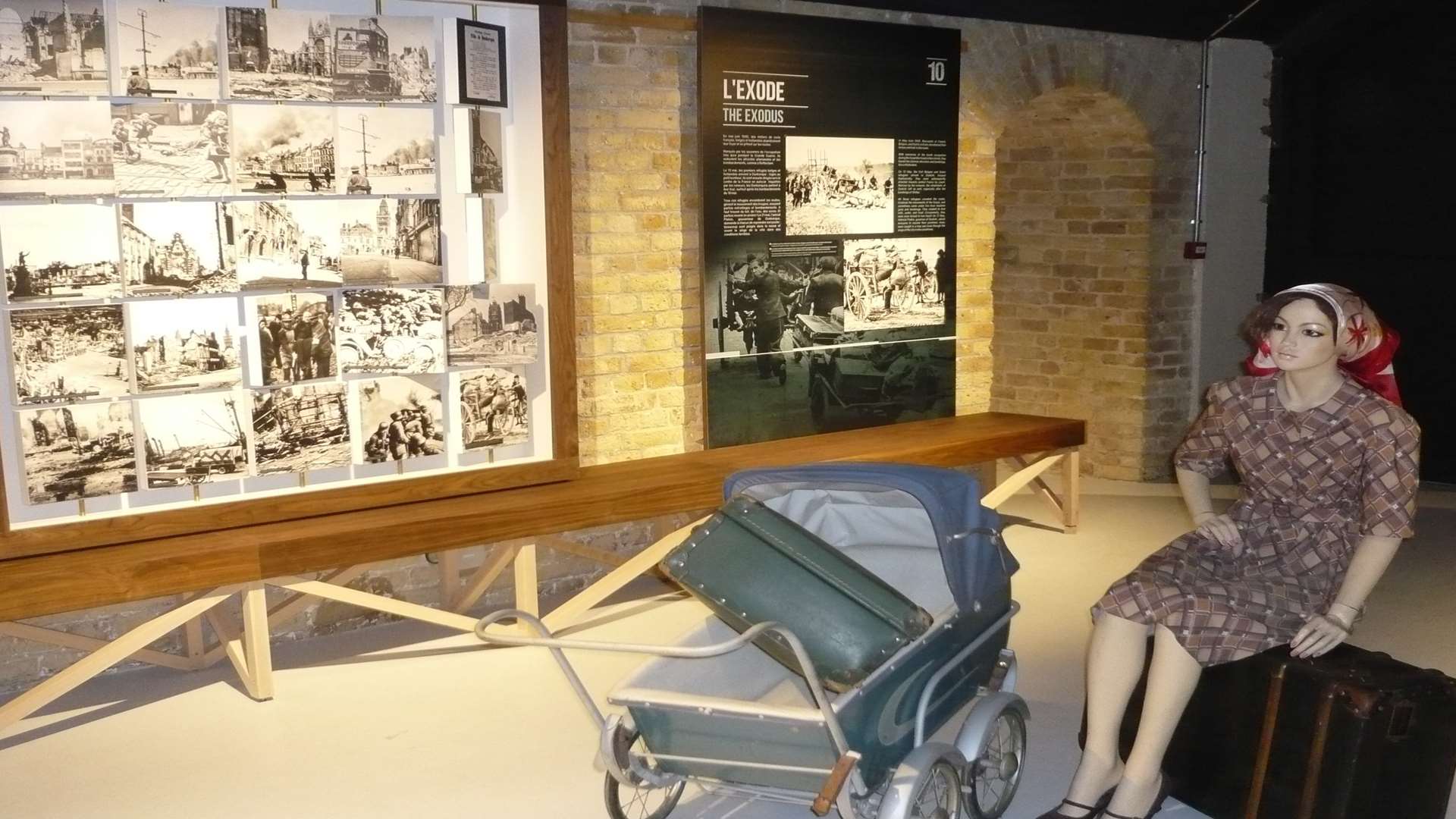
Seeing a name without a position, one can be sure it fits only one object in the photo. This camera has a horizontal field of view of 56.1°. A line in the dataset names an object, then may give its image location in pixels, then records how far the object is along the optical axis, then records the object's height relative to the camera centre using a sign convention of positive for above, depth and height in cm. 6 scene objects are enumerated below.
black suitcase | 315 -121
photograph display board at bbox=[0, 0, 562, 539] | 423 -12
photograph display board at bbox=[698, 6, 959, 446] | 568 +0
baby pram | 301 -107
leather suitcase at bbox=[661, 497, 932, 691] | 308 -84
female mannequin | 334 -82
